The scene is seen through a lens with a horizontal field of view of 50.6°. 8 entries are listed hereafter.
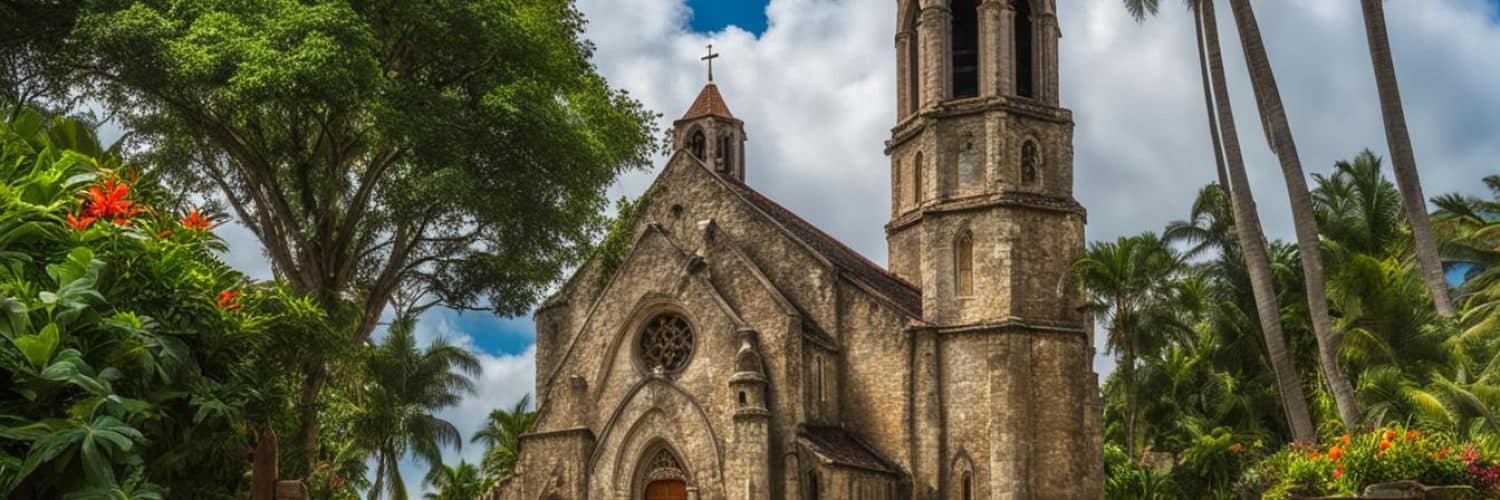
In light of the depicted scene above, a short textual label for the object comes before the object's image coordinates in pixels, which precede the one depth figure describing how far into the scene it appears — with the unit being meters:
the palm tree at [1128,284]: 32.84
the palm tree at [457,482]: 44.75
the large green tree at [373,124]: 19.64
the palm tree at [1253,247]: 25.02
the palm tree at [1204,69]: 29.05
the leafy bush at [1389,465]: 15.70
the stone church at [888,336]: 32.44
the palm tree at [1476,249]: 32.63
